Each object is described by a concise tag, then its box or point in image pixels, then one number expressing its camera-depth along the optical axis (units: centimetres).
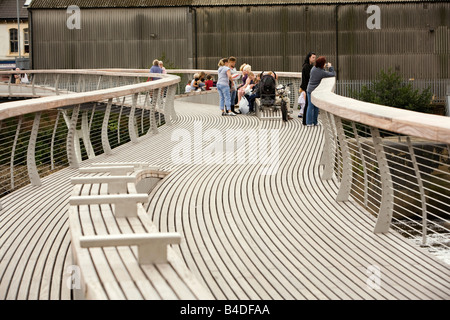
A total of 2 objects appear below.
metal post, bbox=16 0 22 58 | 6824
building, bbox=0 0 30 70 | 7456
